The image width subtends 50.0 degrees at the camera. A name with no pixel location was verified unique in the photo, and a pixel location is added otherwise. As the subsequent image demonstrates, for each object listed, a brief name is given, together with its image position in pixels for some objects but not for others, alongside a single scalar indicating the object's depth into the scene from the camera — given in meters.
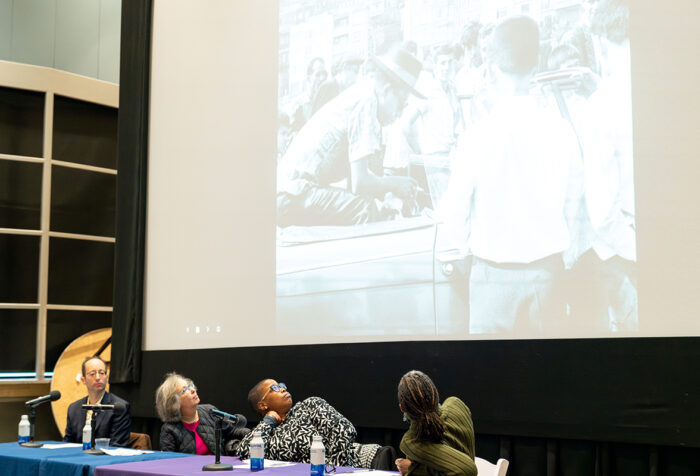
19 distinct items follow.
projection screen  3.86
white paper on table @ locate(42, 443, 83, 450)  4.48
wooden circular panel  6.45
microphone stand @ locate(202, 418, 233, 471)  3.42
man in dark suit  4.77
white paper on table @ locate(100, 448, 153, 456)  4.09
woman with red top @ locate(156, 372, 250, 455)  4.39
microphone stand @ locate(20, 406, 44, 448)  4.54
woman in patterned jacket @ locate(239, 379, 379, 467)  3.82
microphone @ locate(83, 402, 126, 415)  4.18
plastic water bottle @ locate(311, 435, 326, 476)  3.11
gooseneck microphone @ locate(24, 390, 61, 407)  4.48
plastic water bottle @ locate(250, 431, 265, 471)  3.42
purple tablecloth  3.33
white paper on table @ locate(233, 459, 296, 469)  3.56
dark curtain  6.30
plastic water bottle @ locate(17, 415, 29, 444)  4.80
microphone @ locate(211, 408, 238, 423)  3.46
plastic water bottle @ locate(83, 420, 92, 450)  4.22
